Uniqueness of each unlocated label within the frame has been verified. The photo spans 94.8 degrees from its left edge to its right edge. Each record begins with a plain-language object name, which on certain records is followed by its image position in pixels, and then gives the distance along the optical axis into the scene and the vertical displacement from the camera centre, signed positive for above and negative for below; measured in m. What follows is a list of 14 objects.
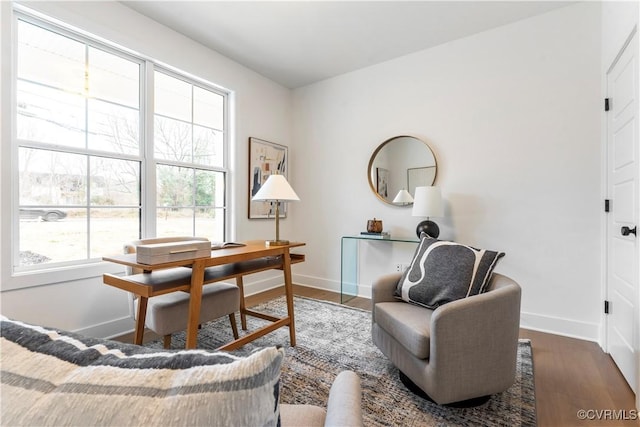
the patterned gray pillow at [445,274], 1.71 -0.38
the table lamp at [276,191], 2.15 +0.15
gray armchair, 1.41 -0.66
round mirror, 3.16 +0.49
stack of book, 3.24 -0.26
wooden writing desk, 1.54 -0.38
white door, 1.72 +0.00
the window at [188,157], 2.84 +0.57
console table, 3.57 -0.65
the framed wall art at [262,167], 3.66 +0.59
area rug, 1.47 -1.01
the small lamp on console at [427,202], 2.77 +0.09
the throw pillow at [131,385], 0.33 -0.21
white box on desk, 1.46 -0.21
